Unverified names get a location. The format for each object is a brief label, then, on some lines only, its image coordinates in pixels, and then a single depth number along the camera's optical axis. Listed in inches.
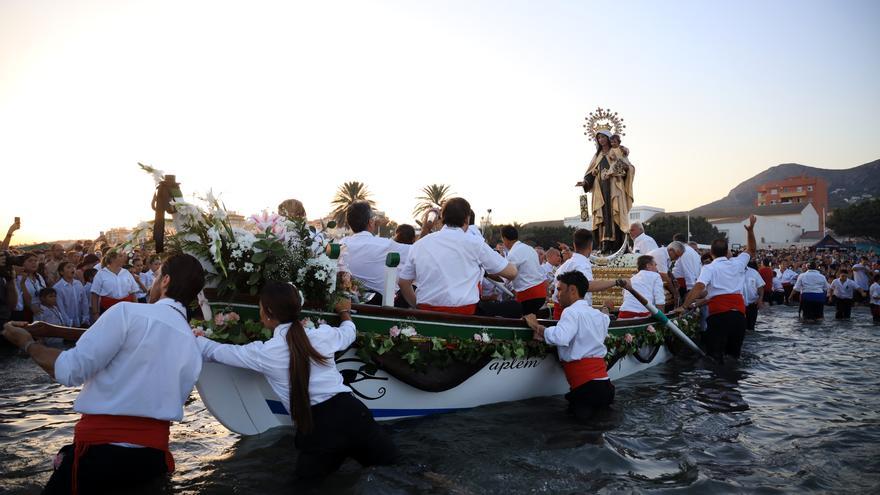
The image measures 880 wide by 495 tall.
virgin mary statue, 559.5
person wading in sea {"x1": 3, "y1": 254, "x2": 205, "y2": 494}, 137.6
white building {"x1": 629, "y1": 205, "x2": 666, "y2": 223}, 3749.5
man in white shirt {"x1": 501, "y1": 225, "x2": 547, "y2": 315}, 351.3
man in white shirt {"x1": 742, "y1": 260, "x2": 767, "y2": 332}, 588.1
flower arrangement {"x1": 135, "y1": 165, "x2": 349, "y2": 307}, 200.7
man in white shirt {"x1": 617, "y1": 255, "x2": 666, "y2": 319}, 382.6
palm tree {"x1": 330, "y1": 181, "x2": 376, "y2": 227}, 2245.3
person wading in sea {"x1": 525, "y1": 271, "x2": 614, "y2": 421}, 271.0
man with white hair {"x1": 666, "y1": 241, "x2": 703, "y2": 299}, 510.9
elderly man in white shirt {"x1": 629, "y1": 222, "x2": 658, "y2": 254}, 494.3
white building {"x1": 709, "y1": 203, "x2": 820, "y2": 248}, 3791.8
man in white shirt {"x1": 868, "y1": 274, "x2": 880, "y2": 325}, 703.7
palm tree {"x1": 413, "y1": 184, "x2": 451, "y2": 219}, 2341.5
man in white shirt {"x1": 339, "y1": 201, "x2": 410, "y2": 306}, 273.3
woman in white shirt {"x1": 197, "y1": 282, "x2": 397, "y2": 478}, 170.4
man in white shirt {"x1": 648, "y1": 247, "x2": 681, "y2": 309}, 457.4
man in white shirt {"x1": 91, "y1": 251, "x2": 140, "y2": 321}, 477.7
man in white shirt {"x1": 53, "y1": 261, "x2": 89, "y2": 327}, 494.9
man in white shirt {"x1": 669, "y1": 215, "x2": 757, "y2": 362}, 395.2
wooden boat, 205.5
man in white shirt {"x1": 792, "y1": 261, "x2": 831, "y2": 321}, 731.4
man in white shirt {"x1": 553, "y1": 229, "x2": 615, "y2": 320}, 331.3
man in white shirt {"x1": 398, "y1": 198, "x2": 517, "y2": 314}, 258.7
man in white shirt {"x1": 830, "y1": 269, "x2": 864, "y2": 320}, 740.6
